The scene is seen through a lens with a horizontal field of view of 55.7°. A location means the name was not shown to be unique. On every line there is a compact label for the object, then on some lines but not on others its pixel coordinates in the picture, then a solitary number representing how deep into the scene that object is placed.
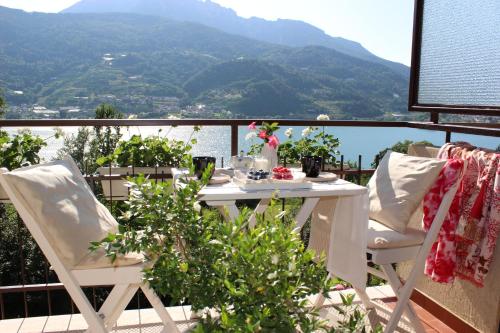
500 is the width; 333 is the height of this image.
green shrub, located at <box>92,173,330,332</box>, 0.87
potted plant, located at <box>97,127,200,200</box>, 3.43
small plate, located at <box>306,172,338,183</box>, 2.54
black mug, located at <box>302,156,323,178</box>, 2.60
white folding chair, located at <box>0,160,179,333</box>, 1.90
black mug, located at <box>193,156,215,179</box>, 2.41
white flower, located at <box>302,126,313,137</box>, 3.73
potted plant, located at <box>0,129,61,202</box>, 3.04
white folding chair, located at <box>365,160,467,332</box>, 2.31
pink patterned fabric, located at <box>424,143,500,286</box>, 2.30
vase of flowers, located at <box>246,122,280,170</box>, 2.66
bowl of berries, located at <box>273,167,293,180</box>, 2.48
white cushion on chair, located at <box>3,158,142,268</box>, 1.92
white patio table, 2.26
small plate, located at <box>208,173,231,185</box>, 2.42
